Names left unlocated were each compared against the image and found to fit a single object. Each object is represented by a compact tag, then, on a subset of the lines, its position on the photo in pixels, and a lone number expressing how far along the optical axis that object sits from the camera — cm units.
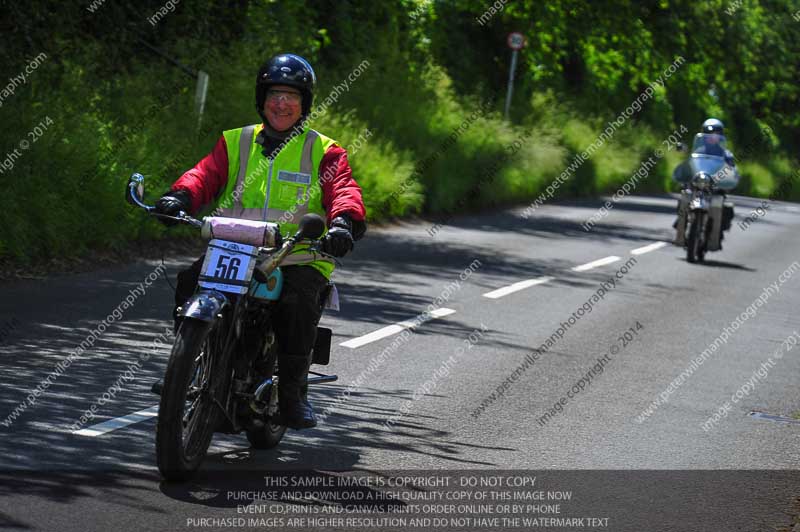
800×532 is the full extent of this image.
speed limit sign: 6662
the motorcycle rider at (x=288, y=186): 1248
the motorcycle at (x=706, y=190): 3962
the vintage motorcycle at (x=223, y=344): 1105
